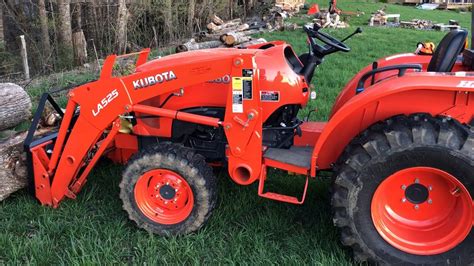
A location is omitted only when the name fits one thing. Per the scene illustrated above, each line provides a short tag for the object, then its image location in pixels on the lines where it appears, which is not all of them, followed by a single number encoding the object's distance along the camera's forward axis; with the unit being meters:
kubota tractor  2.67
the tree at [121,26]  9.52
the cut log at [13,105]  5.11
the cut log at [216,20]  13.32
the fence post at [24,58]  7.67
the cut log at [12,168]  3.81
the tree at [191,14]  11.93
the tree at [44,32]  8.30
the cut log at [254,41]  10.12
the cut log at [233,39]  10.38
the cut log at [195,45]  9.54
